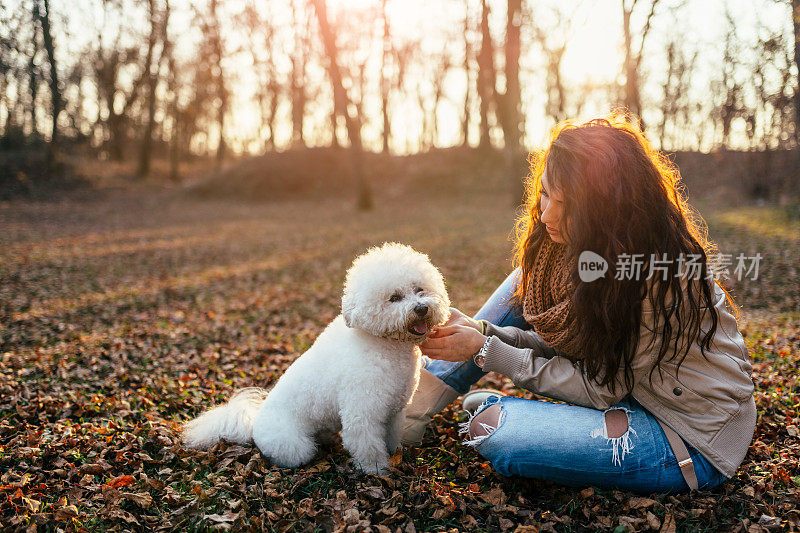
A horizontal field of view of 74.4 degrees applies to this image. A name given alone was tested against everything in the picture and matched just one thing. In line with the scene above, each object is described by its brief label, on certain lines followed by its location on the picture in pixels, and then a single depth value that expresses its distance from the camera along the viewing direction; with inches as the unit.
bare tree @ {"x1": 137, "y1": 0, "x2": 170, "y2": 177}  923.4
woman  94.7
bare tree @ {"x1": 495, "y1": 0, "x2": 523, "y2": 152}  589.6
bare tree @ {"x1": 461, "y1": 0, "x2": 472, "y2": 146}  1099.1
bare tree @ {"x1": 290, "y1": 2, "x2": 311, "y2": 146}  1105.7
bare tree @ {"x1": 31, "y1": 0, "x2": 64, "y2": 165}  719.7
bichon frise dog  105.0
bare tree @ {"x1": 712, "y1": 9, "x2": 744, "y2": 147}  462.9
